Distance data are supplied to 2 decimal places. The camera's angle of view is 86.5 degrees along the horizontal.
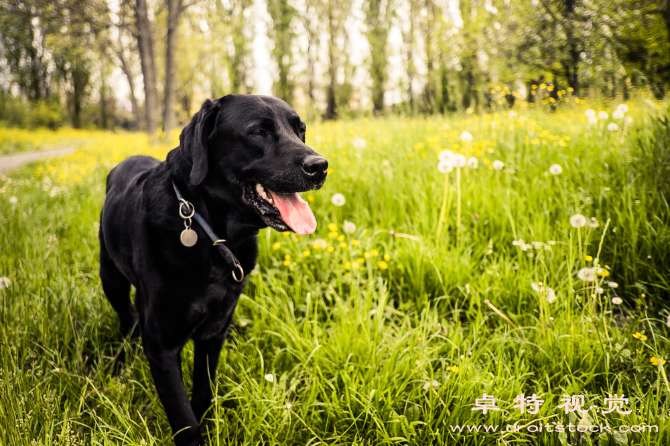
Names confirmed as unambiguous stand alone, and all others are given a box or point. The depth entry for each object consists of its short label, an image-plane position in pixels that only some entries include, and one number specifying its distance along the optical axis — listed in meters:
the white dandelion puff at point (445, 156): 2.42
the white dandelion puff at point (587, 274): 1.76
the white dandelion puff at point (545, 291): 1.80
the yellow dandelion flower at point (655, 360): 1.51
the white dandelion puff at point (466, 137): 2.60
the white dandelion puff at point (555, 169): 2.50
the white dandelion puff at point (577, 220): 1.92
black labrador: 1.53
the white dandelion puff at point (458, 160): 2.37
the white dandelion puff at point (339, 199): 2.72
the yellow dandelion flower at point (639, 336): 1.60
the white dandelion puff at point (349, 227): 2.43
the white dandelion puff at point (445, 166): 2.39
